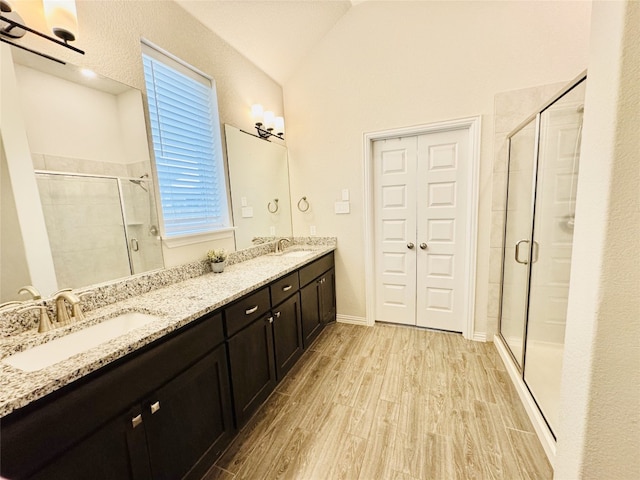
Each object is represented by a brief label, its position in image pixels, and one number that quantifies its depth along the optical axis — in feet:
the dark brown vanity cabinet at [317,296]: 7.58
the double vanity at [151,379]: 2.44
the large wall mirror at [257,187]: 7.73
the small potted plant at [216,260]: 6.49
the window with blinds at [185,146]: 5.74
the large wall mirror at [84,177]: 3.78
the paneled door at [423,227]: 8.25
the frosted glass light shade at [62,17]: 3.71
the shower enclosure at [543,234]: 6.01
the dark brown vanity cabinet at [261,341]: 4.86
